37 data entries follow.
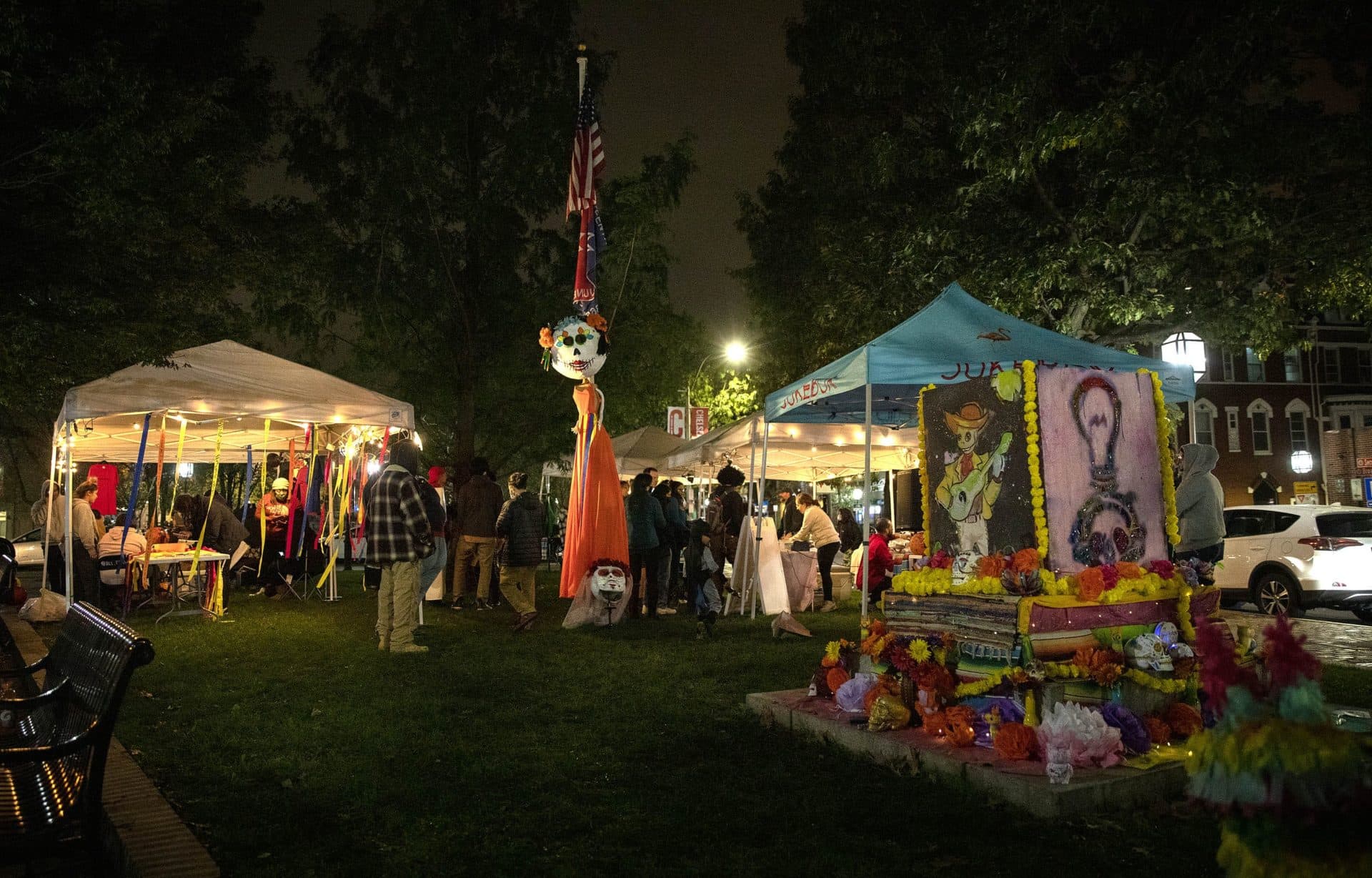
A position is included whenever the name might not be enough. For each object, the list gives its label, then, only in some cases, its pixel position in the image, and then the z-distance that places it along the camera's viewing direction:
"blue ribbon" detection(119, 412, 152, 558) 11.16
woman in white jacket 14.82
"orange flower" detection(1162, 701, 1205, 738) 5.36
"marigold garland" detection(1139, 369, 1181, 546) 6.26
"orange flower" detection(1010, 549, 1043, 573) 5.49
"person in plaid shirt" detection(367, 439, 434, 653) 9.24
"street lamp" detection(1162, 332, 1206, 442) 15.53
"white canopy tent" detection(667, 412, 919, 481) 14.61
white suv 12.55
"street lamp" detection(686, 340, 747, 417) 29.52
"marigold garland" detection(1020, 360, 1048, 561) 5.64
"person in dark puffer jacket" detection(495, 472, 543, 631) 12.02
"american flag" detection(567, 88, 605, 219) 13.11
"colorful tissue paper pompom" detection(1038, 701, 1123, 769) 4.77
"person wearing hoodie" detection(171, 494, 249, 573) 14.15
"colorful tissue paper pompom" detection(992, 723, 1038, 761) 4.97
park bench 3.33
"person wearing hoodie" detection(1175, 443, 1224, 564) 7.69
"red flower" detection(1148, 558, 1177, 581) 5.97
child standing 12.23
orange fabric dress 11.52
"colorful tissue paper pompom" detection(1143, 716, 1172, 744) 5.28
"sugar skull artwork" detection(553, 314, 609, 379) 12.12
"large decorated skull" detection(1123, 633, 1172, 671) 5.40
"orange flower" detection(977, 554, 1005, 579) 5.67
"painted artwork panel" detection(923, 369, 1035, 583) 5.86
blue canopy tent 7.85
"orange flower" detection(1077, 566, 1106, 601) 5.47
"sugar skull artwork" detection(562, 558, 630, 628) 11.38
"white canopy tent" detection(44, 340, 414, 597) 10.78
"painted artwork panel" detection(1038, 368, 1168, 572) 5.77
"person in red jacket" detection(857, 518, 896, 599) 12.66
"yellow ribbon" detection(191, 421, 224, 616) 11.92
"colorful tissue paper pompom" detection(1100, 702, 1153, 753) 5.07
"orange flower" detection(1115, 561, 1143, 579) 5.70
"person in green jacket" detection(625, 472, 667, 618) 12.61
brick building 48.72
